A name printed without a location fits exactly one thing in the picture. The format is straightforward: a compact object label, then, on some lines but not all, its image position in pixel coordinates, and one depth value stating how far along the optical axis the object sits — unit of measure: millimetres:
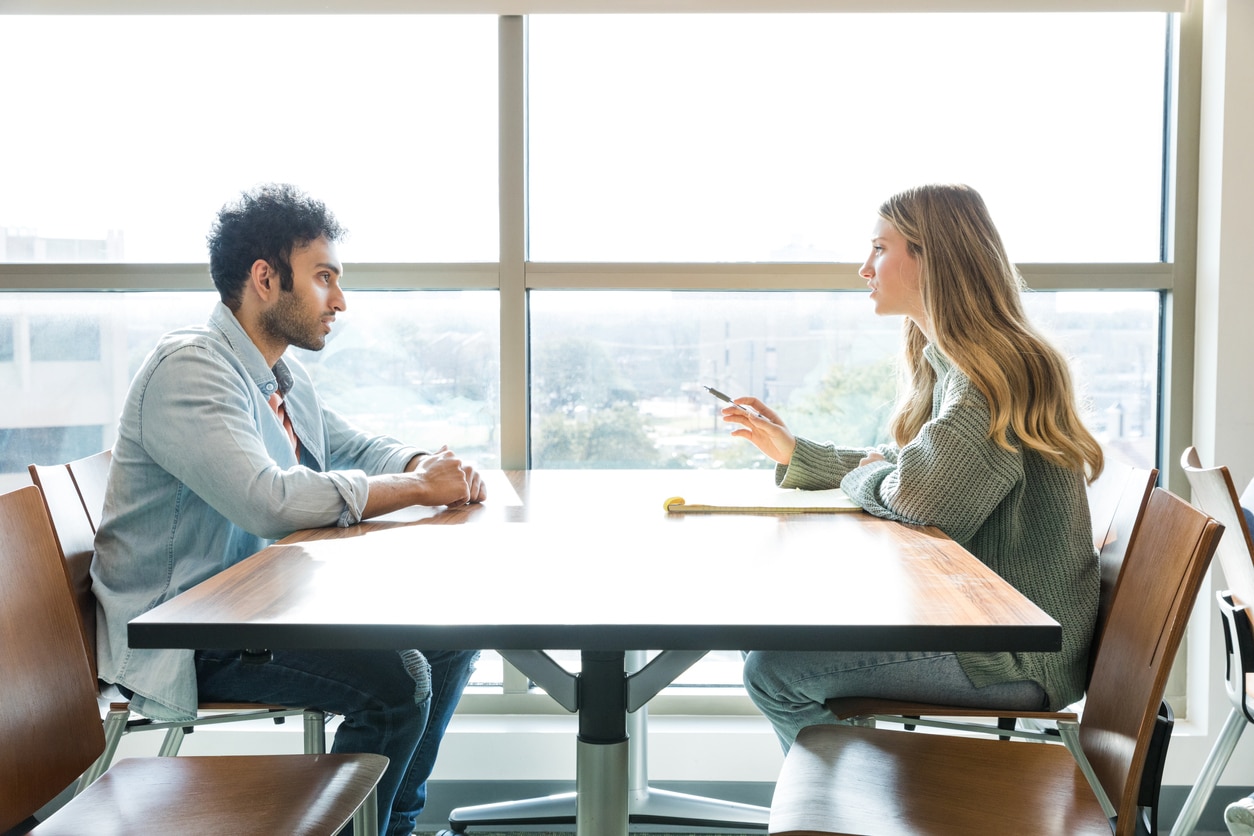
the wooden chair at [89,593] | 1625
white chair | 1800
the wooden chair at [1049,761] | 1192
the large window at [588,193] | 2615
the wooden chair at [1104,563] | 1571
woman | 1590
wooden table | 1053
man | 1627
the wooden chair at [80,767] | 1240
